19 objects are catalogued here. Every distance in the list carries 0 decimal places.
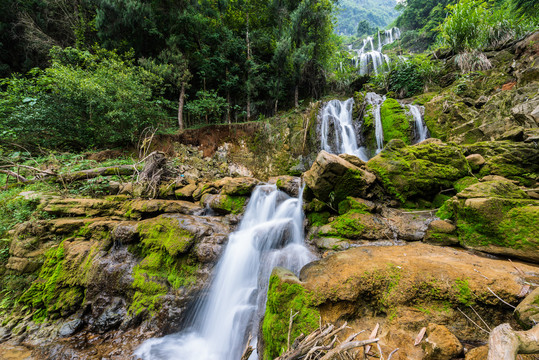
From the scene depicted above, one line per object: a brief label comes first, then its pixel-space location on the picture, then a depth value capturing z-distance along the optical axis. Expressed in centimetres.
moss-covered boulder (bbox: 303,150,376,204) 480
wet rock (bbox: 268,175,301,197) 725
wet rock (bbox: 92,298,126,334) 405
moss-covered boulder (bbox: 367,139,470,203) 469
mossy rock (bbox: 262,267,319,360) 224
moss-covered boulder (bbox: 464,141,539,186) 415
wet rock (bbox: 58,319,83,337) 396
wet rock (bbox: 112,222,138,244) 503
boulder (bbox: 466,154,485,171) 465
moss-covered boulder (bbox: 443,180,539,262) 274
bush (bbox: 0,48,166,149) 812
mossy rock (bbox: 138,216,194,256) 473
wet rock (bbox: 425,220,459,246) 357
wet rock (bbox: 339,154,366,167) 557
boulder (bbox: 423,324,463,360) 167
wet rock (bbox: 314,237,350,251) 409
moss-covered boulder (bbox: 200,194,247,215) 668
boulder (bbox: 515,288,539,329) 156
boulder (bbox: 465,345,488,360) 160
